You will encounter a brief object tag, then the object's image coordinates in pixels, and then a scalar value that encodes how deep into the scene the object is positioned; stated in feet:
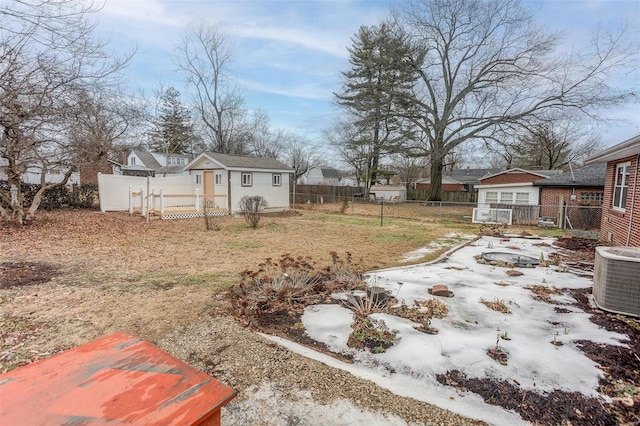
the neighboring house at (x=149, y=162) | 108.17
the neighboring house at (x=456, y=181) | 133.69
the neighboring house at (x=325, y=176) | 188.55
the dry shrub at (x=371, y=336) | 10.13
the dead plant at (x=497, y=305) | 13.17
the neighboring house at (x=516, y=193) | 50.16
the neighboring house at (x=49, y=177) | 35.60
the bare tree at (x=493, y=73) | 60.06
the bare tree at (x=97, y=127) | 30.04
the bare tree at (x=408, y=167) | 138.42
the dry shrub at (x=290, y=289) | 13.21
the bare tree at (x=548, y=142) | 67.36
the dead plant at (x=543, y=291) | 14.69
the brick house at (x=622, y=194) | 22.94
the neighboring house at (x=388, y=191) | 105.60
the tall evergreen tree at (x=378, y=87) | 77.71
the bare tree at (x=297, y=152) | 122.21
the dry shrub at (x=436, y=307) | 12.71
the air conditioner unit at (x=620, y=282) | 12.21
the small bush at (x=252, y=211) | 39.88
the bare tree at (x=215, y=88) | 84.79
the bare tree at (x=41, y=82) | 16.21
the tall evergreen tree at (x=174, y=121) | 112.06
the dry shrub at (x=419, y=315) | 11.34
